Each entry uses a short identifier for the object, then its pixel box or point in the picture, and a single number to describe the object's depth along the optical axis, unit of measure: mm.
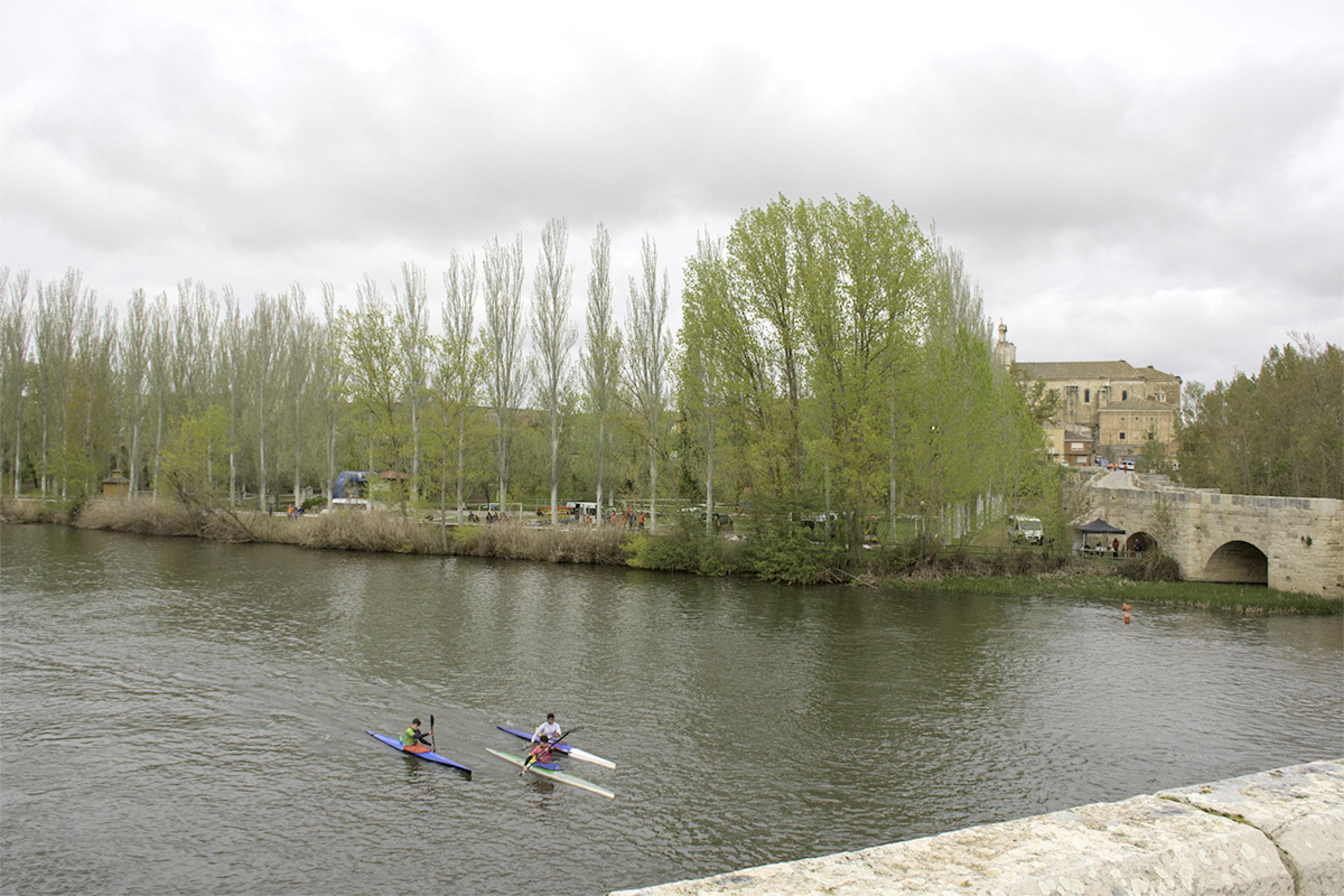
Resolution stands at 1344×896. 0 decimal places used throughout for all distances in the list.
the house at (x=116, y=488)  63094
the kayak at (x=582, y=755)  15234
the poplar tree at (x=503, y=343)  50062
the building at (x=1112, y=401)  108250
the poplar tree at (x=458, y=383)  46156
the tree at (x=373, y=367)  46875
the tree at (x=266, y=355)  56938
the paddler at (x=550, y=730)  15148
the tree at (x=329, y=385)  55938
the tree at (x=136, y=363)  60469
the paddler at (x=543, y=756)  14812
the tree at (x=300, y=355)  62844
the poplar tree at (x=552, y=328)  49906
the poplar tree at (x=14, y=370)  63906
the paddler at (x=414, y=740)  15617
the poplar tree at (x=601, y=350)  47781
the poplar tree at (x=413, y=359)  47844
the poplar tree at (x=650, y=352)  45812
